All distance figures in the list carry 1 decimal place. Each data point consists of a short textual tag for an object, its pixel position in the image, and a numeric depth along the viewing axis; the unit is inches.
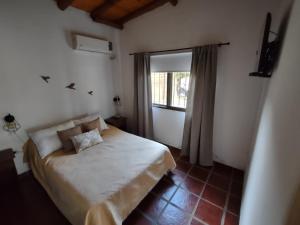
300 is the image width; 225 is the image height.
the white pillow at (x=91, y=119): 102.7
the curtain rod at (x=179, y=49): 81.7
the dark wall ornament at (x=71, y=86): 105.1
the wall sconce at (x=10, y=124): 80.8
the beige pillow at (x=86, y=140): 83.1
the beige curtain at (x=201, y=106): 85.8
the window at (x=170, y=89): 107.5
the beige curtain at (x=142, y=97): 113.5
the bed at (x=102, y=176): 52.0
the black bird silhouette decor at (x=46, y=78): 92.0
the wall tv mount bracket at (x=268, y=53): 45.6
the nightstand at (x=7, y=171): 72.8
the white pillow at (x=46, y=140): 80.3
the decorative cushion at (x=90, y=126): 97.4
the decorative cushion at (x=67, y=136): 84.6
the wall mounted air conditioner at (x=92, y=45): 100.6
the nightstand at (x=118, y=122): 126.1
